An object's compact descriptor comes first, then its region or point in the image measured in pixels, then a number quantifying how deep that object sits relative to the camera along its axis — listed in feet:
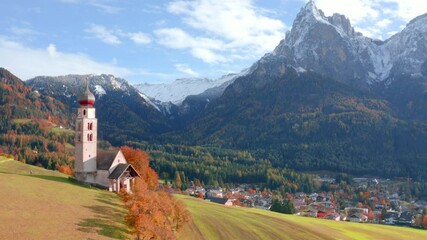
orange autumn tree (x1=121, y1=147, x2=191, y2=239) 190.08
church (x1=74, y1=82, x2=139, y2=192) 279.49
